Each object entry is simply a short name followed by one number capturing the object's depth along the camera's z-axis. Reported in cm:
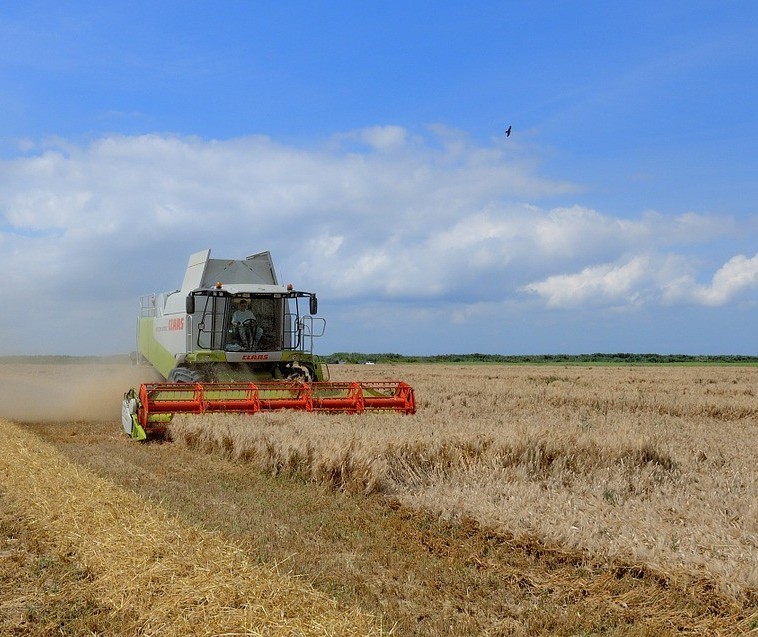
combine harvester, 1258
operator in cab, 1515
